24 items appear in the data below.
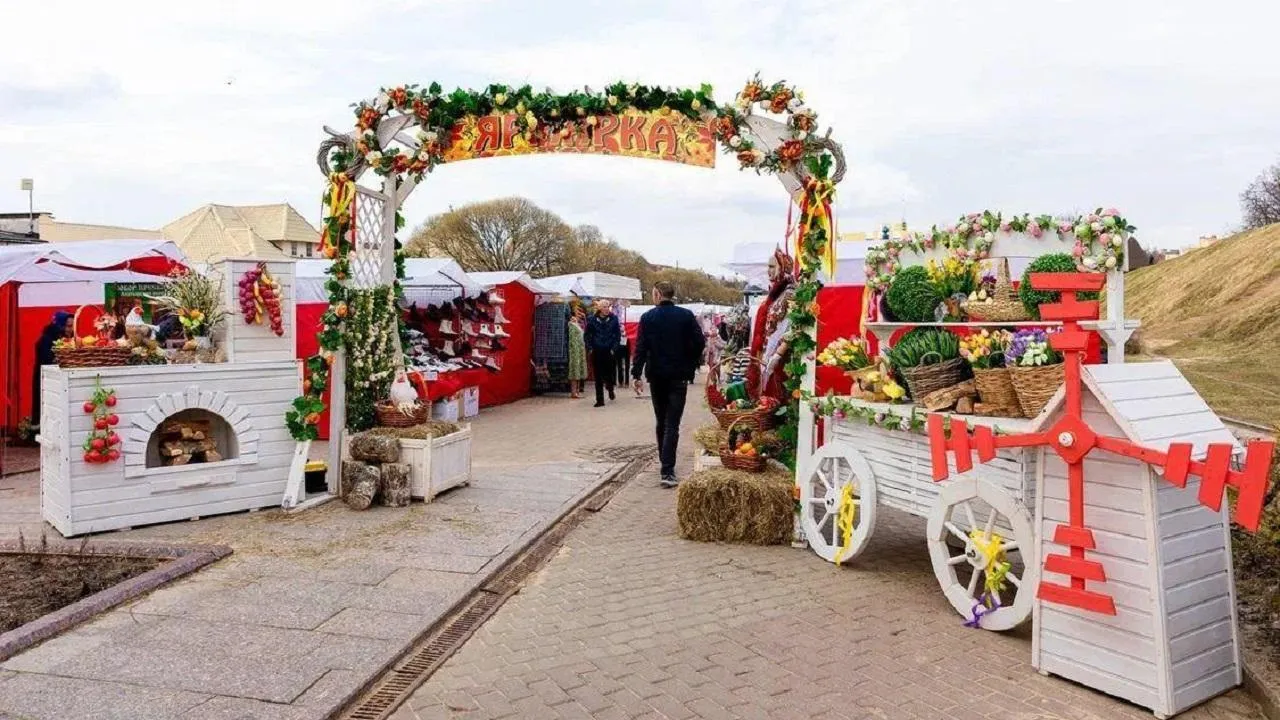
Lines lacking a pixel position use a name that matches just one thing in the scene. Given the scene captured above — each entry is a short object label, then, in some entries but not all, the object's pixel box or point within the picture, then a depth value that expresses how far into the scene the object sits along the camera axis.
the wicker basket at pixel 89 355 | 6.05
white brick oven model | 6.05
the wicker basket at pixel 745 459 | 6.37
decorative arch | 6.30
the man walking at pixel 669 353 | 8.02
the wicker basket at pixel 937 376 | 5.13
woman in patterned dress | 16.95
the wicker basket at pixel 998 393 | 4.75
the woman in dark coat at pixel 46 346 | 10.52
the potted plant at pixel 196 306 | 6.66
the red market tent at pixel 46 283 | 10.19
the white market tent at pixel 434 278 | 13.62
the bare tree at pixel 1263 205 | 46.94
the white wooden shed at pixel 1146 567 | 3.58
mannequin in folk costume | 6.75
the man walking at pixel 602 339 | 15.26
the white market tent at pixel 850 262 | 12.22
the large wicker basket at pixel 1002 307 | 5.14
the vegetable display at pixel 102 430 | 6.01
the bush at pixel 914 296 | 5.75
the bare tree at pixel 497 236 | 46.12
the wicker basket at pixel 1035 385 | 4.44
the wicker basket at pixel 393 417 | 7.56
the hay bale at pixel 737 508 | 6.14
